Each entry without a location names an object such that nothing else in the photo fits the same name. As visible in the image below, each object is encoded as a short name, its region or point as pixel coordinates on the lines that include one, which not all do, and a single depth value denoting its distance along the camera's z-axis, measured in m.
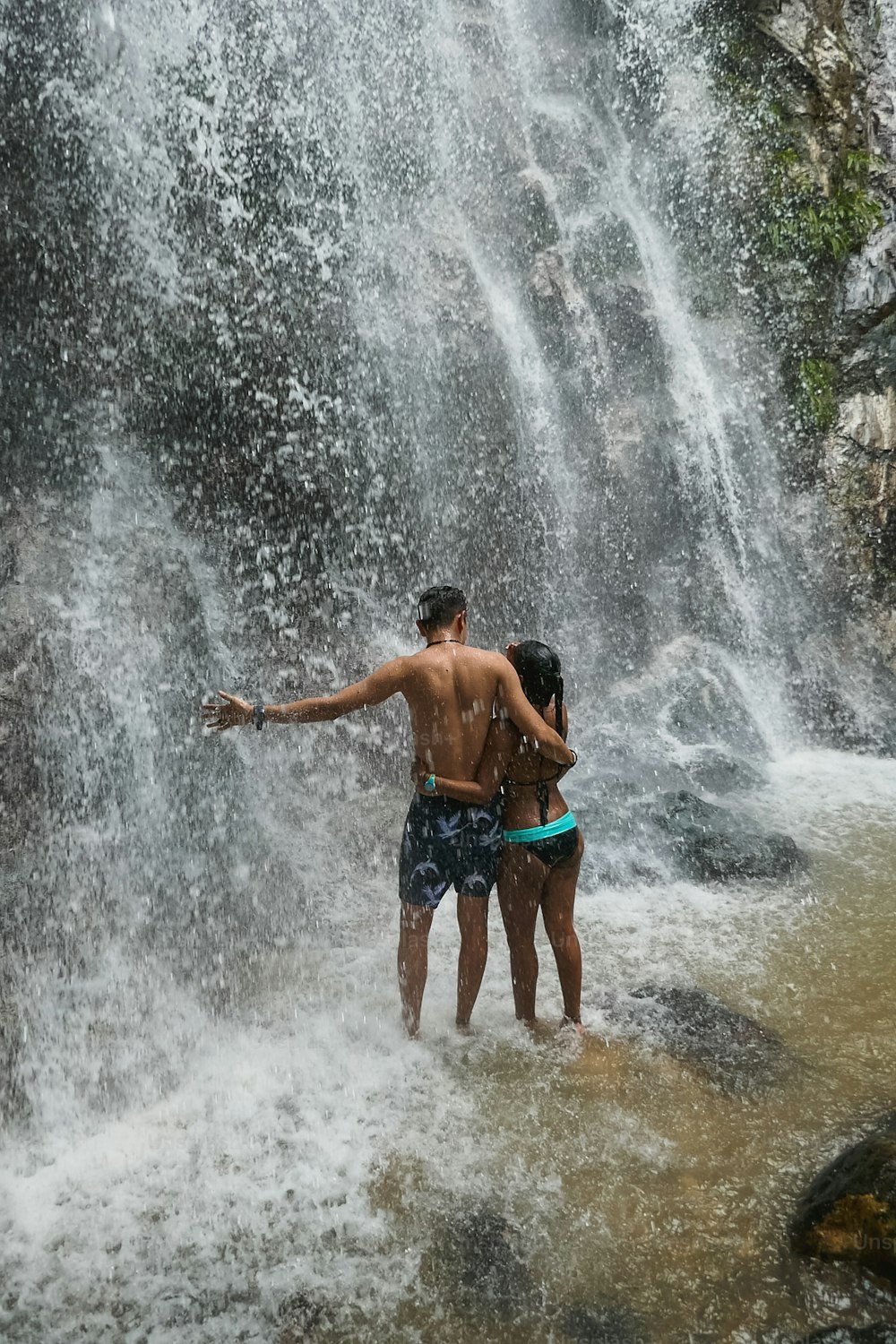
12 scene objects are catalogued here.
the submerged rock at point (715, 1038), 3.70
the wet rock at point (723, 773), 7.75
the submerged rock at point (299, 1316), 2.55
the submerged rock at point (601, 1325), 2.47
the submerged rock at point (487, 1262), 2.63
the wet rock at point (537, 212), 9.84
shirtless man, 3.66
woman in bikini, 3.69
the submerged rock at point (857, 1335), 2.32
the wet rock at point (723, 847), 5.99
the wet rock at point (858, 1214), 2.56
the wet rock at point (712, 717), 8.62
